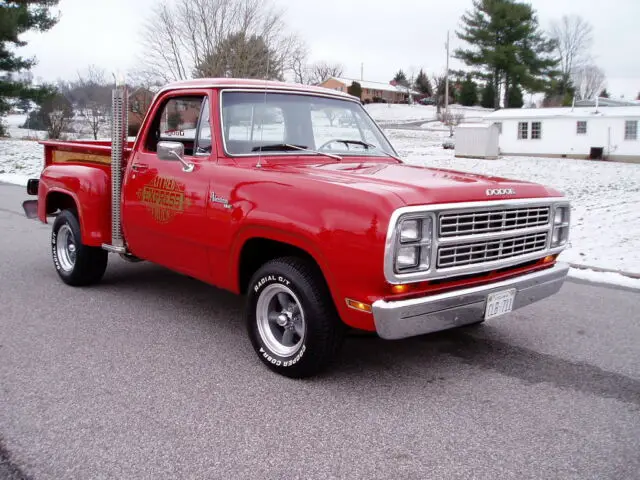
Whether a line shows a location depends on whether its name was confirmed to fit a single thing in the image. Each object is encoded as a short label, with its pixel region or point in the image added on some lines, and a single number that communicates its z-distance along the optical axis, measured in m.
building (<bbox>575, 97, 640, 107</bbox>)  38.19
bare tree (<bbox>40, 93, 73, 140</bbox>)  34.31
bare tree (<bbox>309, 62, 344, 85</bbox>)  70.04
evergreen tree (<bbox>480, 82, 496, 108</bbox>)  66.94
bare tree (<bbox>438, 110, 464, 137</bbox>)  53.84
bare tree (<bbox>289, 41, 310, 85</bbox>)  35.78
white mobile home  31.86
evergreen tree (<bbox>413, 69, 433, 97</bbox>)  99.19
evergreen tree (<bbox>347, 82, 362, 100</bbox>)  76.38
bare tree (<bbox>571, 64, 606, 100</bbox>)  86.69
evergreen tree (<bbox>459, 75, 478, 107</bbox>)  68.81
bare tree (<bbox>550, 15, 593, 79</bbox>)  85.19
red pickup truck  3.37
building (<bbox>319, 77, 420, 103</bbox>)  88.09
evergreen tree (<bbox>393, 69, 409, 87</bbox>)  108.76
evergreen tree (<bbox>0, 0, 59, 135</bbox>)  27.08
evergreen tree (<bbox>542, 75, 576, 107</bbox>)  65.44
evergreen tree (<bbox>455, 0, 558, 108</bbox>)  61.28
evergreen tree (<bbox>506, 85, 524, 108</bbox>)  65.36
